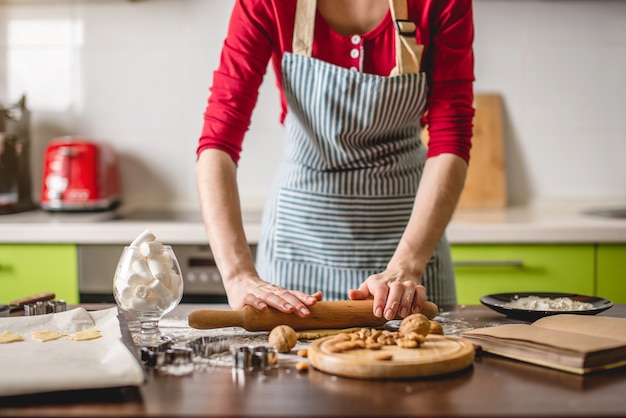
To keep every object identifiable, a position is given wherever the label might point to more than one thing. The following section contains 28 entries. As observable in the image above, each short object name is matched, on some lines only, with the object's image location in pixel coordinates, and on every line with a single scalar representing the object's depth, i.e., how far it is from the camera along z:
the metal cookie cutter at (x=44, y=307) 1.18
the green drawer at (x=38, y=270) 2.11
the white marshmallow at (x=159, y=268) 1.00
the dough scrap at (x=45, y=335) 1.00
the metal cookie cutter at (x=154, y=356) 0.91
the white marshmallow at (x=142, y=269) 1.00
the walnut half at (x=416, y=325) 0.96
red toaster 2.37
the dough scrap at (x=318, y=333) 1.05
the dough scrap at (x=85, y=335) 0.99
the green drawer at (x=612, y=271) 2.03
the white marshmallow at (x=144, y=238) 1.03
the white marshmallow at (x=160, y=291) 1.00
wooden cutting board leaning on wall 2.47
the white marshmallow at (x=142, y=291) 1.00
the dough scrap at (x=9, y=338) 0.99
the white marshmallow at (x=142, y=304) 1.00
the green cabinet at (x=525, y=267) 2.04
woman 1.39
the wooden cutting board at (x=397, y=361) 0.84
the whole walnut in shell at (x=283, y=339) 0.96
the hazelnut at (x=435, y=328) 1.01
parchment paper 0.79
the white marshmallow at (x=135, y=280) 0.99
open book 0.87
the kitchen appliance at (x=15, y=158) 2.37
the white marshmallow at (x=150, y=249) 1.00
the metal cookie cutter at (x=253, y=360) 0.89
